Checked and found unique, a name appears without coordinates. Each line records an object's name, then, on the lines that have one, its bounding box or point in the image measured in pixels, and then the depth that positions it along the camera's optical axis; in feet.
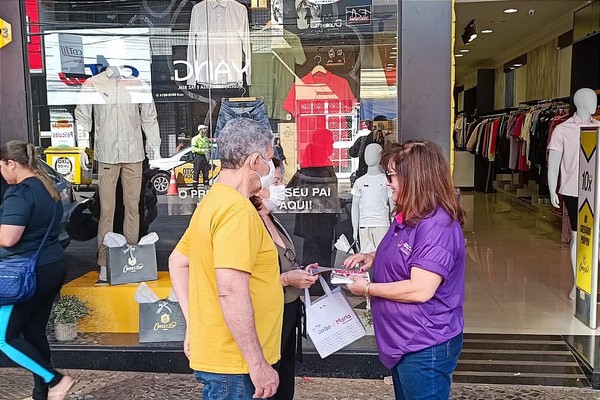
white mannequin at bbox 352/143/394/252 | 13.47
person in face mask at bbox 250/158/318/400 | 7.61
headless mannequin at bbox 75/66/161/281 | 15.62
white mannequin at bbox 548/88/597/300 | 16.07
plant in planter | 13.23
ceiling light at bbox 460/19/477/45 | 28.43
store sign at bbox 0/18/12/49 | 12.59
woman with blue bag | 9.56
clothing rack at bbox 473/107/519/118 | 39.90
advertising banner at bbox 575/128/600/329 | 13.67
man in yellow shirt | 5.84
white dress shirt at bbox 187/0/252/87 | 15.64
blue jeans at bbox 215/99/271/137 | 15.58
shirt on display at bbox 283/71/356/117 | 15.11
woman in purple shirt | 6.62
